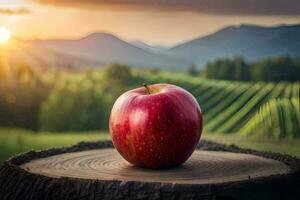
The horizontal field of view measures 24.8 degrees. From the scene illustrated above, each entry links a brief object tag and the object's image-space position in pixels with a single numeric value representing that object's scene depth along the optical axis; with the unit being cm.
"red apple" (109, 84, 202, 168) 56
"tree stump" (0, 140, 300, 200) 49
